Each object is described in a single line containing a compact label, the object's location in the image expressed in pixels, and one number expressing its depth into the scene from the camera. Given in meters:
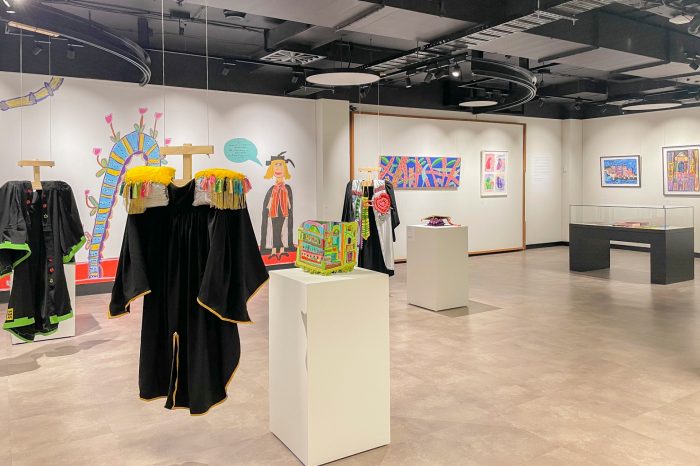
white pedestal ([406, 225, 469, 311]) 7.00
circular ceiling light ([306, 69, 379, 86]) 6.80
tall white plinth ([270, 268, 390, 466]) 3.10
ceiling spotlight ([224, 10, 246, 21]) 6.96
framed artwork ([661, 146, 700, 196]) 11.81
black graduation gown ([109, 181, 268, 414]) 2.88
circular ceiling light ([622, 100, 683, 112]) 9.92
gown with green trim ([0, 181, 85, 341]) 4.86
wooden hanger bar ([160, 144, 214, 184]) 2.96
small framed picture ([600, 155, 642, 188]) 12.88
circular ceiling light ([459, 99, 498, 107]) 10.34
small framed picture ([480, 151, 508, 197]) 12.66
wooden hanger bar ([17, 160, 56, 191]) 5.18
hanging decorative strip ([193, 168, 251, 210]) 2.83
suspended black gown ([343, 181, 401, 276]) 8.02
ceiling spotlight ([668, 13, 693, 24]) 6.19
